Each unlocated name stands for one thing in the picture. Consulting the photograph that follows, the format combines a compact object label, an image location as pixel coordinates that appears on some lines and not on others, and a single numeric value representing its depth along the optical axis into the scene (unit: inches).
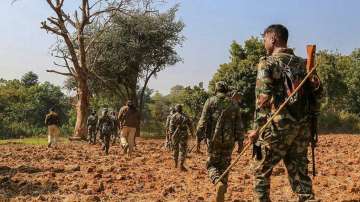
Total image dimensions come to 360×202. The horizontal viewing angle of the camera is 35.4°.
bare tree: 1129.4
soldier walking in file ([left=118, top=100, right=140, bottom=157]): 655.8
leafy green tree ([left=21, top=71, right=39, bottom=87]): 3210.6
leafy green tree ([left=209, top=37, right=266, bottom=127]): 1440.7
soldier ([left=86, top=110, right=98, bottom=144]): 965.8
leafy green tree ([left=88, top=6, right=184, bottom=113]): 1477.6
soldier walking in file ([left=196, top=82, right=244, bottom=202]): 318.7
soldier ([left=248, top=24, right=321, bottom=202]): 218.1
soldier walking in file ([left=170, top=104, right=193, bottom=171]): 519.3
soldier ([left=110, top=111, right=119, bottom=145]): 894.9
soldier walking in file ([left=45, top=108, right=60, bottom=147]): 866.6
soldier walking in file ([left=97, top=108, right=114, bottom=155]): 681.0
